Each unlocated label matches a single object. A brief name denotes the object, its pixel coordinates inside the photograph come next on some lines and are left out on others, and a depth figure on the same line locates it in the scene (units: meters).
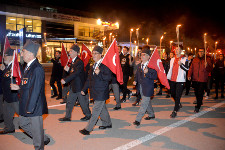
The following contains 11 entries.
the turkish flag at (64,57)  8.72
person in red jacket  7.93
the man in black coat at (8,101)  5.49
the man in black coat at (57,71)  10.31
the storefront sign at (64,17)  40.83
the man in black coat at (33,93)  3.95
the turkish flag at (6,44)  5.72
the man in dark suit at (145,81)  6.21
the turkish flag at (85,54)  8.76
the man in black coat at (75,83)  6.52
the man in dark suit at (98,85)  5.44
